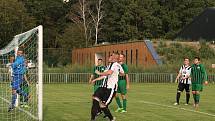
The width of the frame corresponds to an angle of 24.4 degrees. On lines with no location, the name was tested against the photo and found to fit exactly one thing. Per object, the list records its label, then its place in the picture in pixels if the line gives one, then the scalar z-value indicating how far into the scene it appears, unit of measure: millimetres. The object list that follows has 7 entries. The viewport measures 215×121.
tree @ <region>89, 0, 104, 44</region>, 81500
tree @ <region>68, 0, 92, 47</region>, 80412
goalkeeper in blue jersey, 18000
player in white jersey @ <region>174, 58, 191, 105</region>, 21125
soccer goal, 15020
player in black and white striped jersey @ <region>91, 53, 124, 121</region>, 14203
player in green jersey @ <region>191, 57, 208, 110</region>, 19969
